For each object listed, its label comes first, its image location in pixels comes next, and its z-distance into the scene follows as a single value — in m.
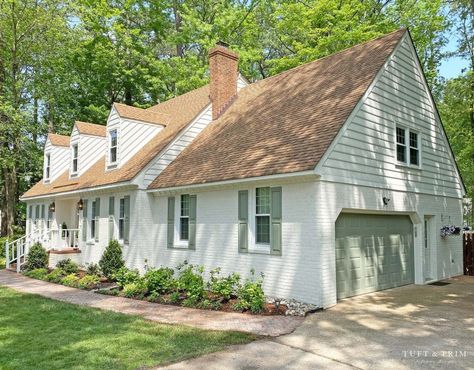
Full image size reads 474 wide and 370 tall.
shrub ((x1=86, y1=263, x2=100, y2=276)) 14.73
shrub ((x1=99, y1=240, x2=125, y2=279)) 13.86
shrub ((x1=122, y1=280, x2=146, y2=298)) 10.98
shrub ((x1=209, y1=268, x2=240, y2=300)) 9.84
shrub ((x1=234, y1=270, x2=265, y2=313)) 8.94
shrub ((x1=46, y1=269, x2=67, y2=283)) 13.88
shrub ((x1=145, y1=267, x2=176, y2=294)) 10.87
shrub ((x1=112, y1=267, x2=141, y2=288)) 11.99
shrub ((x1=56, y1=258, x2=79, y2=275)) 15.18
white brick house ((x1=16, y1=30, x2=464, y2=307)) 9.78
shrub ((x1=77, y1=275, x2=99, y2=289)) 12.52
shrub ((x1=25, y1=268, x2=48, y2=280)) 14.64
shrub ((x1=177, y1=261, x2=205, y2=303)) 9.93
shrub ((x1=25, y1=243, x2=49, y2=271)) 16.42
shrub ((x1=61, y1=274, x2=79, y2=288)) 12.97
